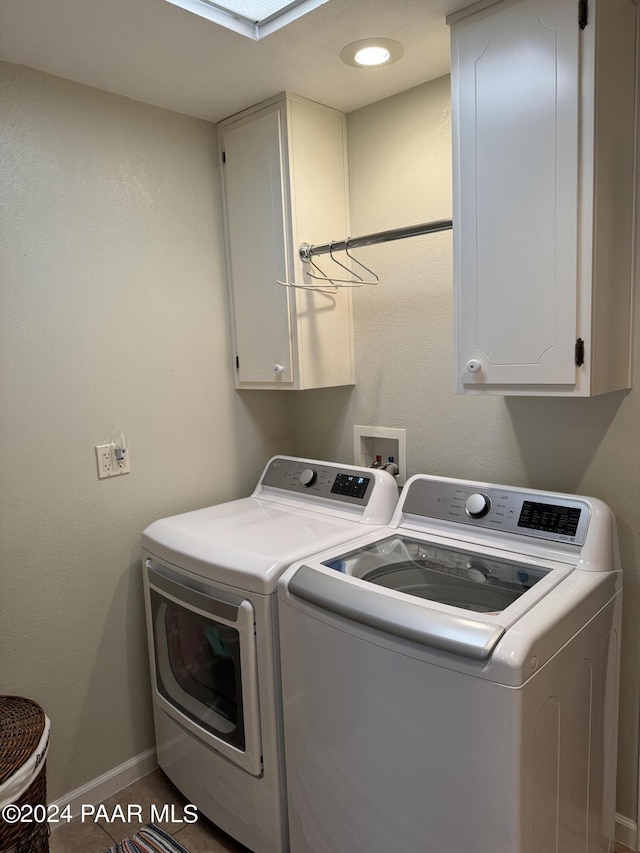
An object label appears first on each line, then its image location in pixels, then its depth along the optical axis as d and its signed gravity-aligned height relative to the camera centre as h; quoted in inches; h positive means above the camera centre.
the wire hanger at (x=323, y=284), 80.9 +11.3
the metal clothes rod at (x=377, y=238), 67.3 +15.2
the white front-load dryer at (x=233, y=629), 62.8 -29.5
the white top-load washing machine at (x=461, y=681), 45.0 -26.7
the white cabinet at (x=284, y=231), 80.4 +19.1
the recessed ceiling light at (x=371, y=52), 66.4 +35.5
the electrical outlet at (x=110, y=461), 78.1 -11.6
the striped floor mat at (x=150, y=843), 71.3 -56.8
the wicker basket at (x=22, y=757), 55.9 -35.9
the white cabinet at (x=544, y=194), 54.2 +15.7
